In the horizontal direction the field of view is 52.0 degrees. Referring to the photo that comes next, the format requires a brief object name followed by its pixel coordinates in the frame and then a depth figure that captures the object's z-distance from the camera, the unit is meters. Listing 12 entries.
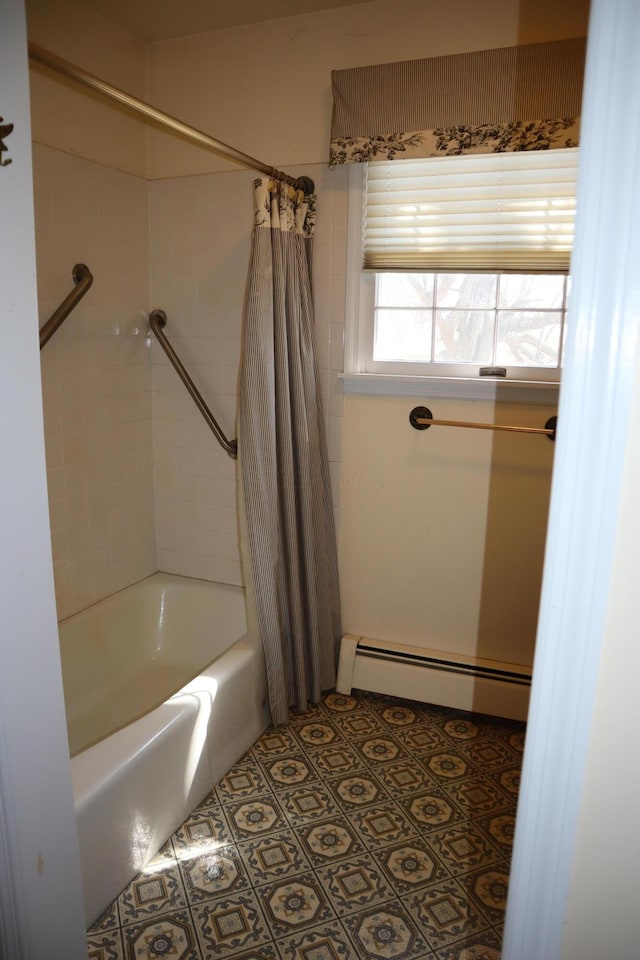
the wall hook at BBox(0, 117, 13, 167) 0.83
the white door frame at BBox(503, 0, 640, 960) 0.59
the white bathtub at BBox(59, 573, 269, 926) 1.53
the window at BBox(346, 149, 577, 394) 2.02
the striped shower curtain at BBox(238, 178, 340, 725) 1.99
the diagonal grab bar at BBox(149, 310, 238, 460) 2.44
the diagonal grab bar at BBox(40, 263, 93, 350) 1.99
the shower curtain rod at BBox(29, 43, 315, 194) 1.29
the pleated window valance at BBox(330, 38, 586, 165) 1.88
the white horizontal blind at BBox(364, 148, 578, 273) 2.00
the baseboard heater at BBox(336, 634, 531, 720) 2.22
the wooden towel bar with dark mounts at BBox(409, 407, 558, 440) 2.03
